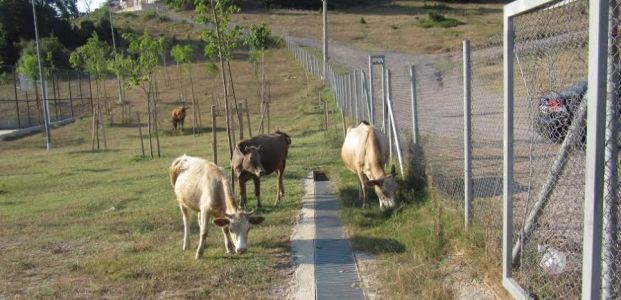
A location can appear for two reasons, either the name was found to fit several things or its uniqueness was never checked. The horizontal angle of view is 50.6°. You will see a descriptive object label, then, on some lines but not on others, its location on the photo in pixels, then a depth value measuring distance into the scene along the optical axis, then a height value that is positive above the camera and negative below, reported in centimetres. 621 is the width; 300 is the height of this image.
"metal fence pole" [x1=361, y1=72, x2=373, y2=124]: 1476 -65
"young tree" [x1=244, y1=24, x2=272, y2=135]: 1776 +101
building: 9258 +1088
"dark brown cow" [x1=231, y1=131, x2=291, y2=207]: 1084 -148
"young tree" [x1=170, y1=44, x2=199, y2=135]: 3326 +120
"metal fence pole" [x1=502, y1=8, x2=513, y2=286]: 521 -89
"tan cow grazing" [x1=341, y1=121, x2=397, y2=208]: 969 -151
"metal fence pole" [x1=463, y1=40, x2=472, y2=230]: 677 -75
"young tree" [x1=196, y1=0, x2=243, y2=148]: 1298 +94
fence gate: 362 -61
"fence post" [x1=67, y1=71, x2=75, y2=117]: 3919 -122
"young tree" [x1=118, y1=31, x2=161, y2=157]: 2741 +73
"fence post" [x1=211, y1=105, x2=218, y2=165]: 1226 -130
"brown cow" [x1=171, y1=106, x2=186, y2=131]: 3008 -186
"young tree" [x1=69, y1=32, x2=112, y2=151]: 3684 +135
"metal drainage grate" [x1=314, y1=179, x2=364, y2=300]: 677 -226
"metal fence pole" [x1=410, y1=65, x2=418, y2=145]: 1013 -44
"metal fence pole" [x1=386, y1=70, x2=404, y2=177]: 1138 -91
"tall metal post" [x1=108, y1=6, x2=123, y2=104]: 3995 -99
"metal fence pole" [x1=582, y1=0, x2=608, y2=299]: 357 -46
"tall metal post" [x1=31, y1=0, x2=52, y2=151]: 2691 -159
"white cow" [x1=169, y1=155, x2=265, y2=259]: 781 -162
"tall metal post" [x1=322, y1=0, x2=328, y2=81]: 3741 +128
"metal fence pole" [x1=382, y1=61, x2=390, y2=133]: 1263 -57
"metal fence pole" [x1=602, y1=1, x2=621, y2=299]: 362 -50
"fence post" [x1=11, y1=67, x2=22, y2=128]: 3487 -128
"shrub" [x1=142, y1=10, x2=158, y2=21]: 7878 +734
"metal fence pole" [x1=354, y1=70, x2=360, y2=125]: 1809 -81
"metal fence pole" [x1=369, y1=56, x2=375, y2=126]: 1372 -65
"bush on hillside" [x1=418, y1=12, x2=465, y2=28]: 6638 +431
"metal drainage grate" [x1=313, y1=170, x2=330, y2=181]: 1349 -221
